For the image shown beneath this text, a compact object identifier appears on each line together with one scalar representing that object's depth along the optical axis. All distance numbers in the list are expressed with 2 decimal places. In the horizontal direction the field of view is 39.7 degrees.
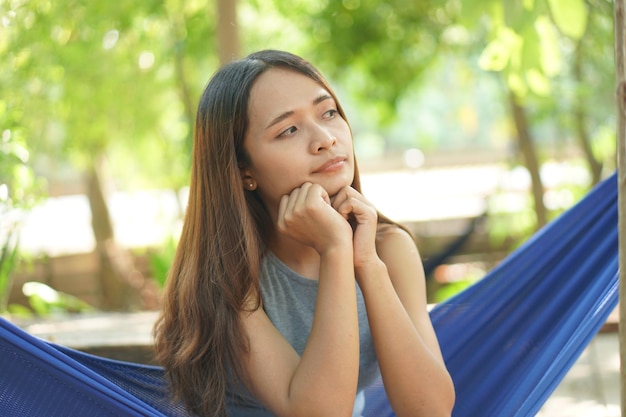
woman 1.62
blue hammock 1.53
